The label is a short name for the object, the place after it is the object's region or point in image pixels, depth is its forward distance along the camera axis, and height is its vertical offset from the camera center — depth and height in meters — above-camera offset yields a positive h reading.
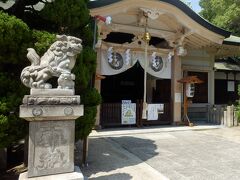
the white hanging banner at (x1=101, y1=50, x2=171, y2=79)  11.39 +1.72
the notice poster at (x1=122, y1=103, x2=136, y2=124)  11.53 -0.63
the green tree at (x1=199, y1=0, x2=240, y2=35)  17.53 +6.19
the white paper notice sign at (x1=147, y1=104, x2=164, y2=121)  11.92 -0.54
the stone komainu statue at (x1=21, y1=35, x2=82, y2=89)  4.61 +0.63
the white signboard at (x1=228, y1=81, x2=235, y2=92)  18.28 +1.07
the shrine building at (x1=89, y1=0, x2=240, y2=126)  10.94 +2.73
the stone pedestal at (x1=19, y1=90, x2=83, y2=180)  4.39 -0.62
